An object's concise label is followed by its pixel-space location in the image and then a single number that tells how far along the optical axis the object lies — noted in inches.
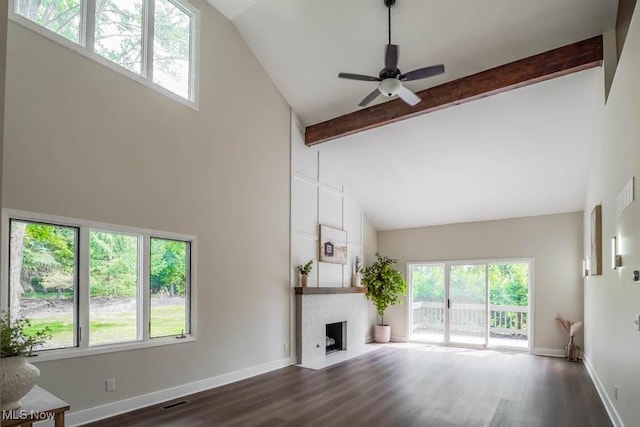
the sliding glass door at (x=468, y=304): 349.4
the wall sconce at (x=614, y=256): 149.7
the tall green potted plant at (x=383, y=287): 366.0
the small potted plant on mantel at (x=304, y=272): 287.7
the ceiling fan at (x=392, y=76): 173.6
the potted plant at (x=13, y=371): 91.8
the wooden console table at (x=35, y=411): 89.5
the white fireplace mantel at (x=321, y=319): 282.4
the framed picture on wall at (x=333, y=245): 318.7
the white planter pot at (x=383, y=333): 376.5
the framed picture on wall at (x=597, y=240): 198.8
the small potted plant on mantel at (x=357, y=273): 361.8
